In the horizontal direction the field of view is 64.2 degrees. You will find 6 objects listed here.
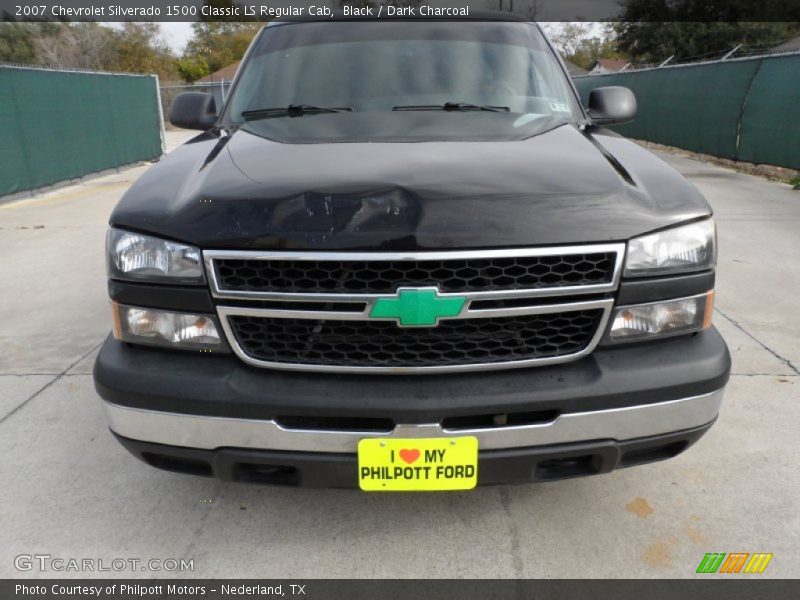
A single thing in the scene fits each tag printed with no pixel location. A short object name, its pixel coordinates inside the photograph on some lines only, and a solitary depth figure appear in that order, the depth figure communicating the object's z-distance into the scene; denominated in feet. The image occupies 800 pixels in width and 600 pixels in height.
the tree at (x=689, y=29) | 112.37
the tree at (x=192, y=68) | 166.09
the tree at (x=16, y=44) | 136.98
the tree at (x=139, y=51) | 135.54
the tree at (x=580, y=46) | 226.79
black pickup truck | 6.06
